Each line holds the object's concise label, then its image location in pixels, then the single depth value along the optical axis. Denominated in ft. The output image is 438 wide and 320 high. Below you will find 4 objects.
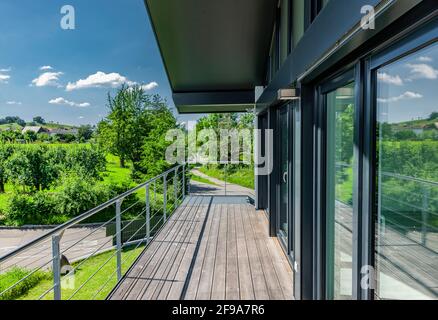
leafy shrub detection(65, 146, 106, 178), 64.44
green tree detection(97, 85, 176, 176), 62.49
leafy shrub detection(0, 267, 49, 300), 34.64
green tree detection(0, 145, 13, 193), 62.90
